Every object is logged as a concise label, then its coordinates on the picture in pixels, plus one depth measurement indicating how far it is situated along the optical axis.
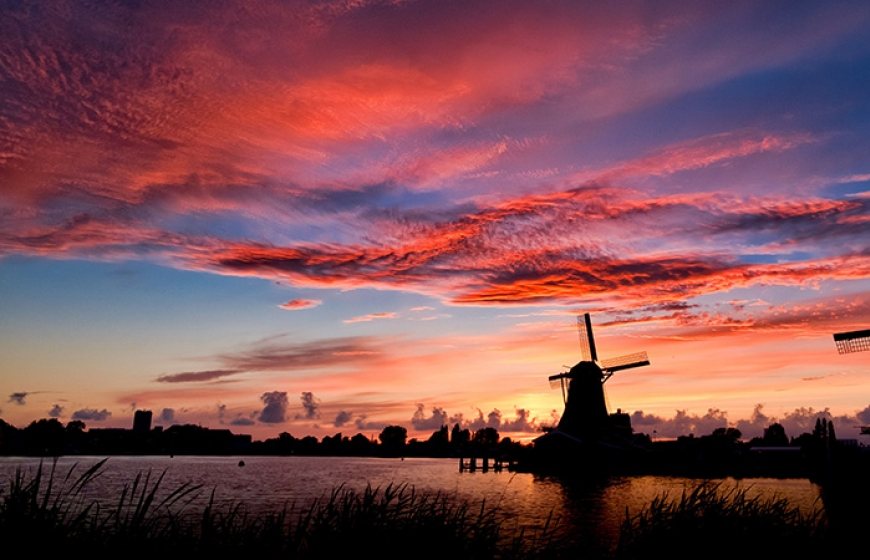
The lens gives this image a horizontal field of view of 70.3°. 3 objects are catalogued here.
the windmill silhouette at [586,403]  94.44
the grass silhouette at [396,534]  9.32
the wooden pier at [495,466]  120.12
